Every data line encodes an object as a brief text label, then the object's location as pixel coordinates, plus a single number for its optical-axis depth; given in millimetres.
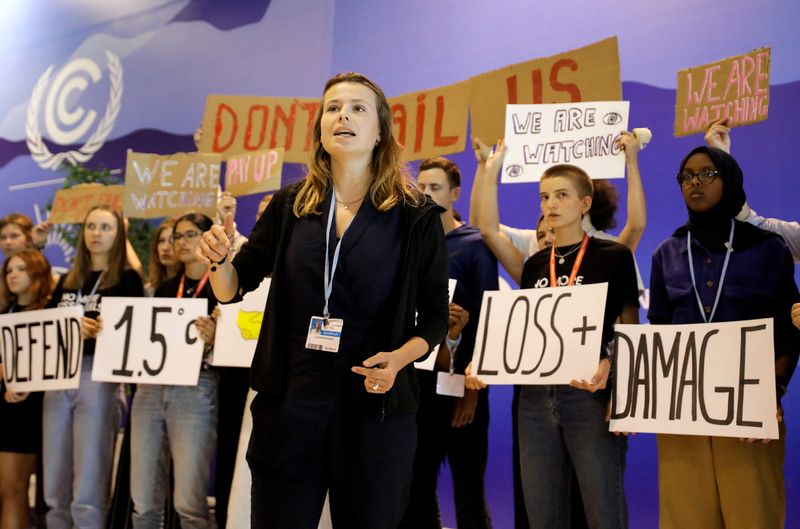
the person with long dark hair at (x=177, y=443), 3824
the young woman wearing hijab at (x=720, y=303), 2691
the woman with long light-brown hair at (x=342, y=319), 1784
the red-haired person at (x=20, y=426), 4207
